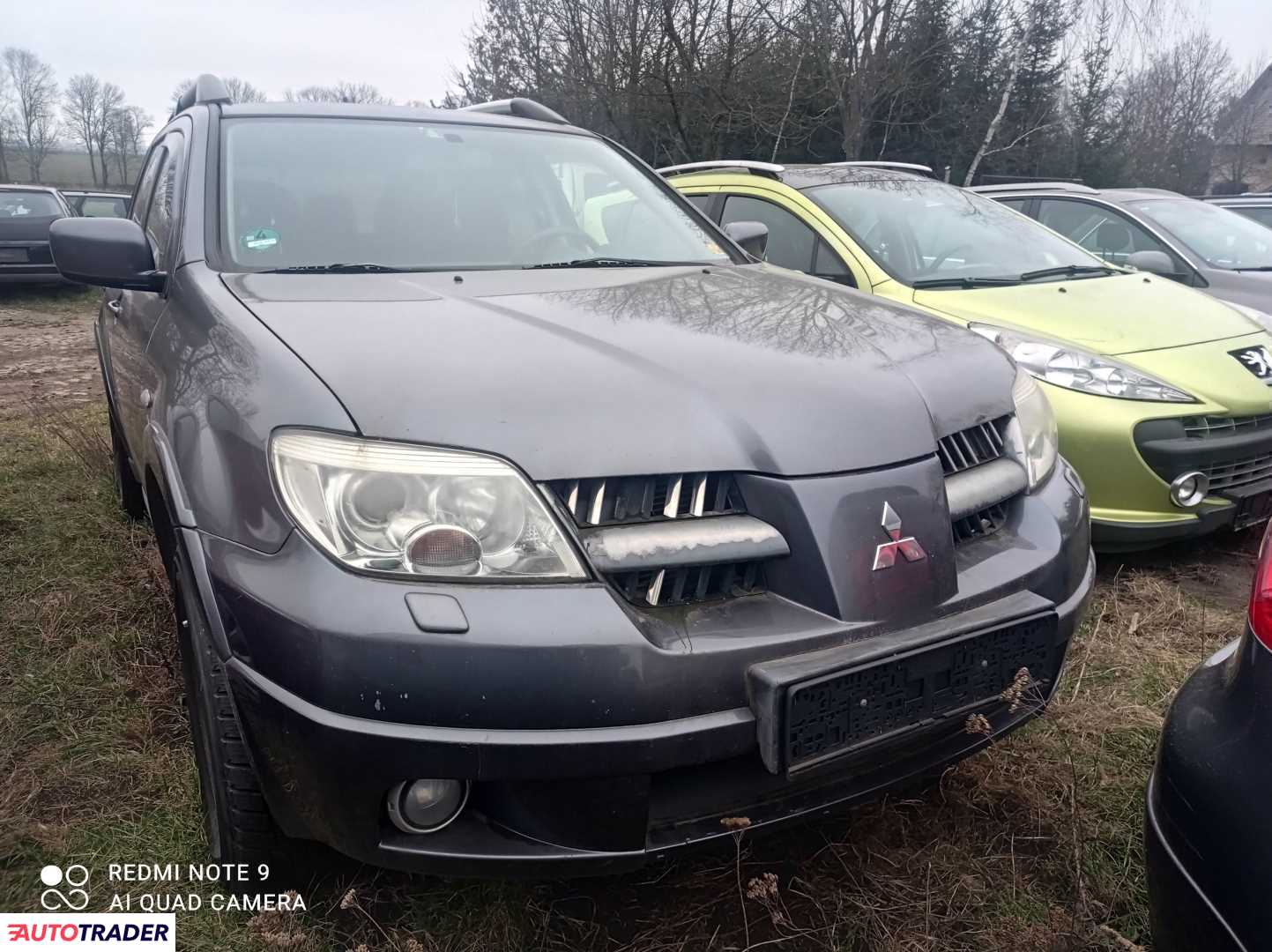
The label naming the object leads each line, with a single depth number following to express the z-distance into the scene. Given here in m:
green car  3.21
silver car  5.40
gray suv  1.38
